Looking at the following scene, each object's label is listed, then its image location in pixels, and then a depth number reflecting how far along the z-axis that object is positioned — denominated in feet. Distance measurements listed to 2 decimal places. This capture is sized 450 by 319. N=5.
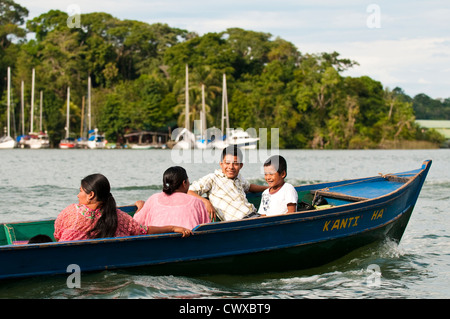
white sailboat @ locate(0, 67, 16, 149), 178.50
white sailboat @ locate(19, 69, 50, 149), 181.35
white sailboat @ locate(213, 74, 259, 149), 172.86
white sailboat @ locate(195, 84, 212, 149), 167.63
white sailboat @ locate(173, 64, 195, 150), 173.49
